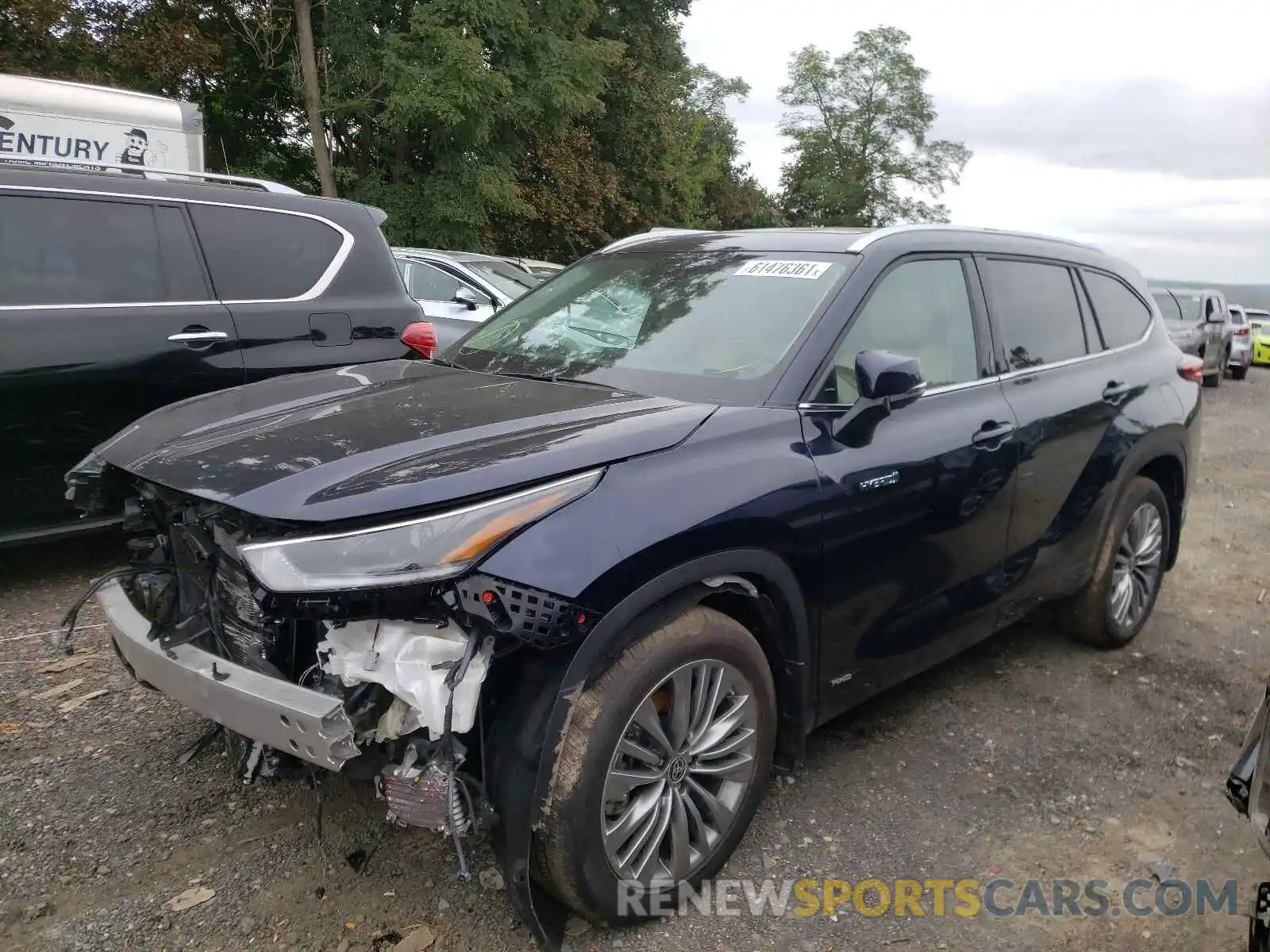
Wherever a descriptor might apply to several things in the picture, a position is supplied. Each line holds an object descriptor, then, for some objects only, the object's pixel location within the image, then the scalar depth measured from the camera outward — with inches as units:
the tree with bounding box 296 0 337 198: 623.5
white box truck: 303.9
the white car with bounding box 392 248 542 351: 352.5
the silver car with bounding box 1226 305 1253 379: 814.5
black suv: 167.8
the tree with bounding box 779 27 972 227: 1908.2
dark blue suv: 83.2
